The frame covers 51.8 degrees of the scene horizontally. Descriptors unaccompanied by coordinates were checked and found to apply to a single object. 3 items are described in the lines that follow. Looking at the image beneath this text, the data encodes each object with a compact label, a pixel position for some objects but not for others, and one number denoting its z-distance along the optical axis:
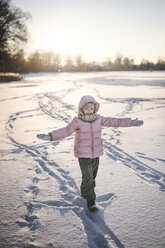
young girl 2.05
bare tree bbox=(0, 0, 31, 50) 20.58
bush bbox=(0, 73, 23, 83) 21.79
